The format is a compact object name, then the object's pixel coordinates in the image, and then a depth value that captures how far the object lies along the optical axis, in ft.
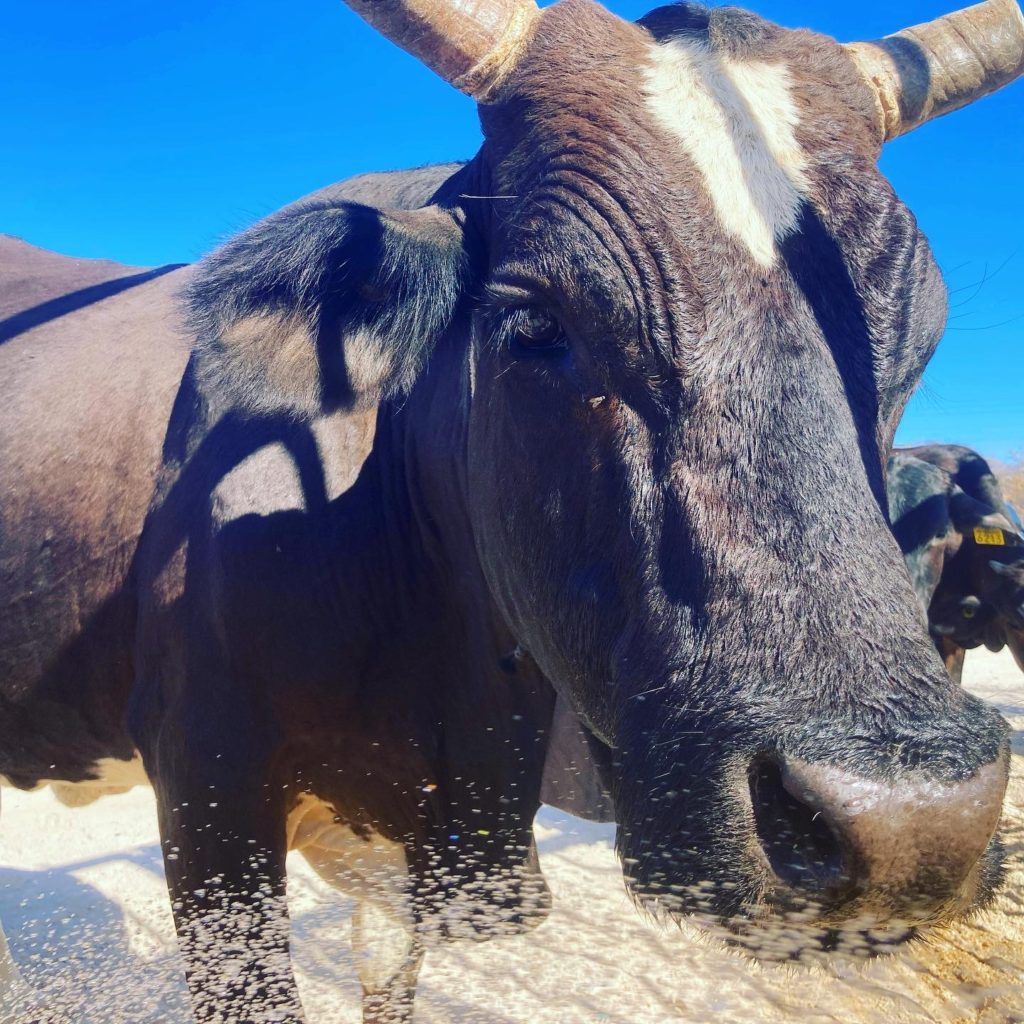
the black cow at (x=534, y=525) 1.63
